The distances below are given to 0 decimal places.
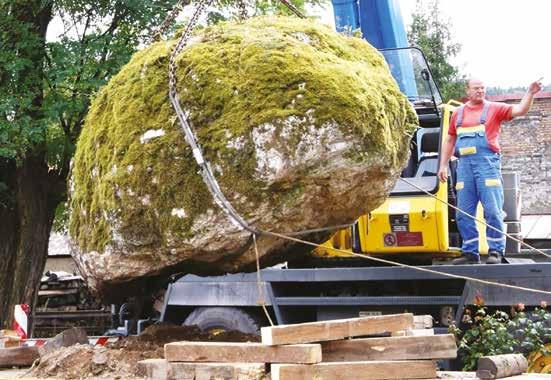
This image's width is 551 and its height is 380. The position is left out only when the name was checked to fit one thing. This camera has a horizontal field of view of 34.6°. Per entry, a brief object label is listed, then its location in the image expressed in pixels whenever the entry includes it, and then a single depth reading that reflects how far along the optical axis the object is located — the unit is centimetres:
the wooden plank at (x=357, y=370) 462
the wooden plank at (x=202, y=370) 484
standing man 771
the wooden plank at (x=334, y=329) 472
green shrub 687
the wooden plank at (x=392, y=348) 511
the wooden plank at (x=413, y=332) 564
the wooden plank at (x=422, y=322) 664
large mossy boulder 552
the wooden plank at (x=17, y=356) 705
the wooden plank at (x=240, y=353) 465
